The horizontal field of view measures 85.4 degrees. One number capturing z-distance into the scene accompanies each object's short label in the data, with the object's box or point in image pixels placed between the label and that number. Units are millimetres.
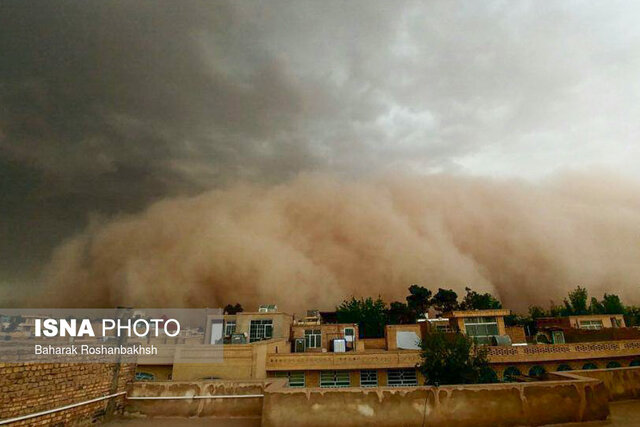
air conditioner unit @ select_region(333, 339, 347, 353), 28330
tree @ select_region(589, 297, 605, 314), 67306
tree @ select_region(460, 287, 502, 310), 61594
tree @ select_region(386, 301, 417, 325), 55281
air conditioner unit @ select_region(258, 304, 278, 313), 33781
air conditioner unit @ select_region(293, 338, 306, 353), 29266
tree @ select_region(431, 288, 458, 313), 57375
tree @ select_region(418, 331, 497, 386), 11289
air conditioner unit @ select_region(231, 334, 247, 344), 27030
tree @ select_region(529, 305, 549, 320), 76750
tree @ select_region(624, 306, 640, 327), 58000
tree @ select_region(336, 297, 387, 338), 52062
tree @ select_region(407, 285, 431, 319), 58031
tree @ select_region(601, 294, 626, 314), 64688
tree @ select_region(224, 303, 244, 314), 68138
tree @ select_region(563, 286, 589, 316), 69125
